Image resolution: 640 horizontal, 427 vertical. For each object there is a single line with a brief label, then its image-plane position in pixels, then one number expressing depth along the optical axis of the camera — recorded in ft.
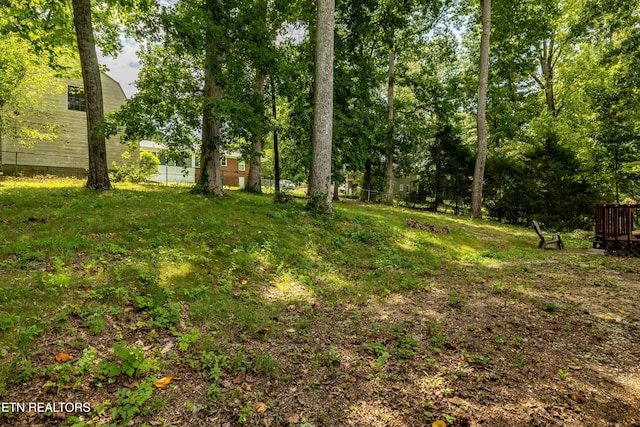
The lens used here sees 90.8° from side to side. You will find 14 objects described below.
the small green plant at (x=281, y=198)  34.71
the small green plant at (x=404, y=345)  11.15
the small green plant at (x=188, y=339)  10.72
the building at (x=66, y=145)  62.80
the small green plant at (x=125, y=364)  9.02
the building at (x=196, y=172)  96.53
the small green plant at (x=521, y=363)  10.50
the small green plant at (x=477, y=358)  10.84
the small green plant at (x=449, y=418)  8.02
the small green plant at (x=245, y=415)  8.04
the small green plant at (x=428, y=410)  8.20
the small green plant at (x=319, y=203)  30.40
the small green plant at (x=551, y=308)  15.21
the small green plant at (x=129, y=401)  7.77
